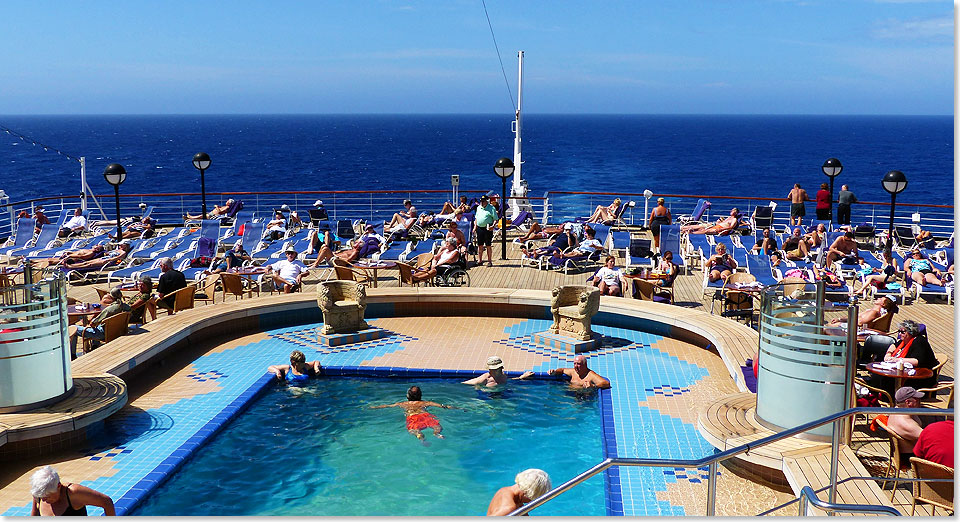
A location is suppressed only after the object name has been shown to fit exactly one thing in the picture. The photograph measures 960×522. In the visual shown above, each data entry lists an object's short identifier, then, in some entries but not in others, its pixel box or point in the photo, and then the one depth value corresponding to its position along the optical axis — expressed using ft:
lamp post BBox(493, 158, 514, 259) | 45.03
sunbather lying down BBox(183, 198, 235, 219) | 65.34
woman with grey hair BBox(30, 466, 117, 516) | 15.05
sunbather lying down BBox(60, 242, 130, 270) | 40.96
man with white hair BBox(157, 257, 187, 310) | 33.71
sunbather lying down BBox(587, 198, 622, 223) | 58.95
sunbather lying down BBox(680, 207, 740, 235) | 52.65
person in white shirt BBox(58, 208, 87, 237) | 52.57
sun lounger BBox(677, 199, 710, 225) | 58.85
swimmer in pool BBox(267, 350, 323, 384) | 27.20
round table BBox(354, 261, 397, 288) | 38.39
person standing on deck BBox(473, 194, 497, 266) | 44.32
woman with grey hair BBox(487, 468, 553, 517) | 15.12
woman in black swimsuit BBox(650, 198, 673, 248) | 53.11
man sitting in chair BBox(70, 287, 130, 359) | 28.48
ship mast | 61.87
